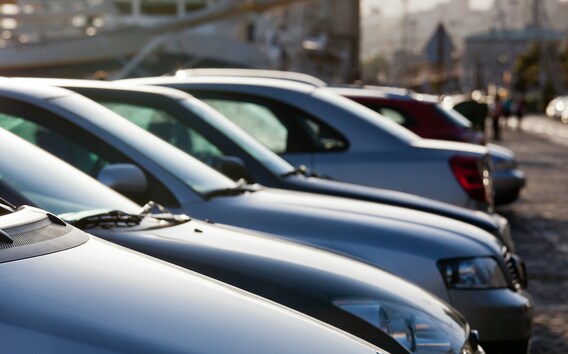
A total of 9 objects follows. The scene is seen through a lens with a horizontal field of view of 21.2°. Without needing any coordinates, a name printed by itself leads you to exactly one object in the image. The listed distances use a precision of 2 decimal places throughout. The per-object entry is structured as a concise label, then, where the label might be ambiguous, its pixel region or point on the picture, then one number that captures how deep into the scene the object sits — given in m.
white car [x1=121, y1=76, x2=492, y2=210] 10.18
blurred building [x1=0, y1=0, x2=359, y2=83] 60.09
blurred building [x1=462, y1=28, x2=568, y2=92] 192.00
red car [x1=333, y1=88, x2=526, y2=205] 14.19
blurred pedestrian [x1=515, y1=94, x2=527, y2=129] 67.25
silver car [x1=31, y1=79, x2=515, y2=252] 7.65
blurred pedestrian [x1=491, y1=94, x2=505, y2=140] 52.38
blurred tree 118.31
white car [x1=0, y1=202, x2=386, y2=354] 2.73
